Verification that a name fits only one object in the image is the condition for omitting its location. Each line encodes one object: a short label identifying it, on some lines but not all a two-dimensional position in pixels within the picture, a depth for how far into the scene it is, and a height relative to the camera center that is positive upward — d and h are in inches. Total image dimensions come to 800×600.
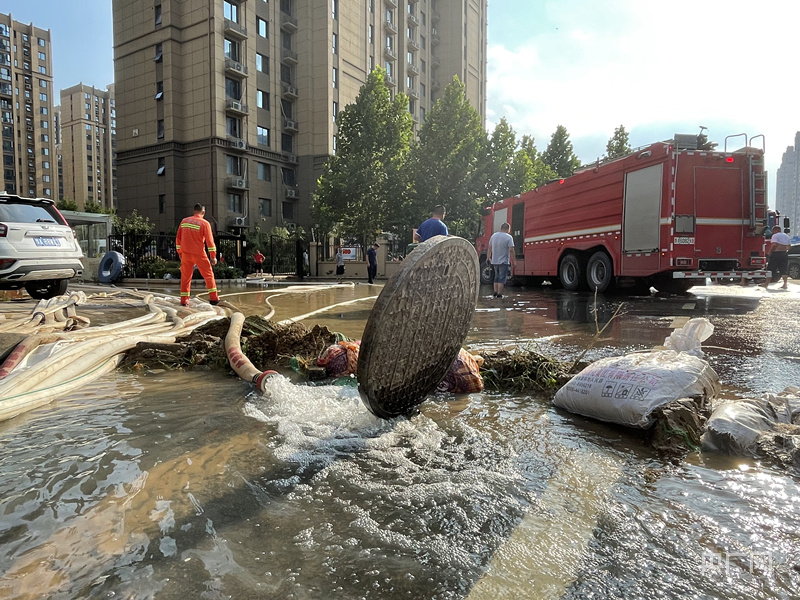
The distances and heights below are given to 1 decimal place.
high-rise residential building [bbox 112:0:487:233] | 1386.6 +499.6
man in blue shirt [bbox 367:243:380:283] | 843.8 +12.4
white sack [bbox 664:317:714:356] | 138.6 -17.9
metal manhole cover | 94.4 -11.1
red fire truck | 416.2 +49.1
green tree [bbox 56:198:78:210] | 2374.1 +311.5
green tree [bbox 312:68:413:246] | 1127.6 +251.4
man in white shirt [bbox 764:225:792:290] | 600.7 +19.9
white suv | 311.9 +14.1
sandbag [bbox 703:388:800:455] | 96.0 -30.2
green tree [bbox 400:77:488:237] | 1108.5 +228.8
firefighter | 346.0 +16.8
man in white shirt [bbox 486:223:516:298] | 460.4 +14.2
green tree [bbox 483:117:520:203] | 1165.1 +240.0
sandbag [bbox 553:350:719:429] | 107.5 -25.7
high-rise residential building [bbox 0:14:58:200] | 3122.5 +1045.8
